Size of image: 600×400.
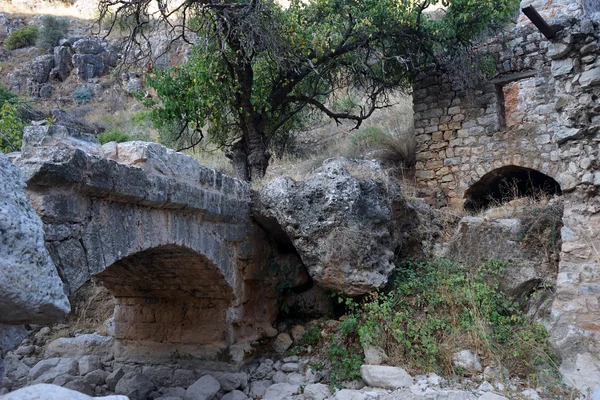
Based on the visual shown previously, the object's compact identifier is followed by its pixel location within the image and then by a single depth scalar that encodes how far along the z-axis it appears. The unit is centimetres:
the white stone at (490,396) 405
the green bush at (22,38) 2339
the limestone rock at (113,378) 552
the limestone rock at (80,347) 634
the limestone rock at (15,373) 542
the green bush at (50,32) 2269
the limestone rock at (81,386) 519
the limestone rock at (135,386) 531
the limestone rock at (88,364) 571
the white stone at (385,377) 459
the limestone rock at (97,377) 547
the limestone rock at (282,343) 595
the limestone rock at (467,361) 456
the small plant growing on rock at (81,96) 2100
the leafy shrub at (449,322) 466
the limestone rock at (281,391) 507
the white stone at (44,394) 155
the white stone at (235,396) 522
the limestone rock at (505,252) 546
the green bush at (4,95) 1476
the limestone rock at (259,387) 531
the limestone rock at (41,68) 2117
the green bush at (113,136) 1579
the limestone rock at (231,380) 546
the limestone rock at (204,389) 519
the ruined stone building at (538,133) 486
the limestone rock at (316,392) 487
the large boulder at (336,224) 535
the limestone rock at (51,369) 546
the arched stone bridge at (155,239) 321
